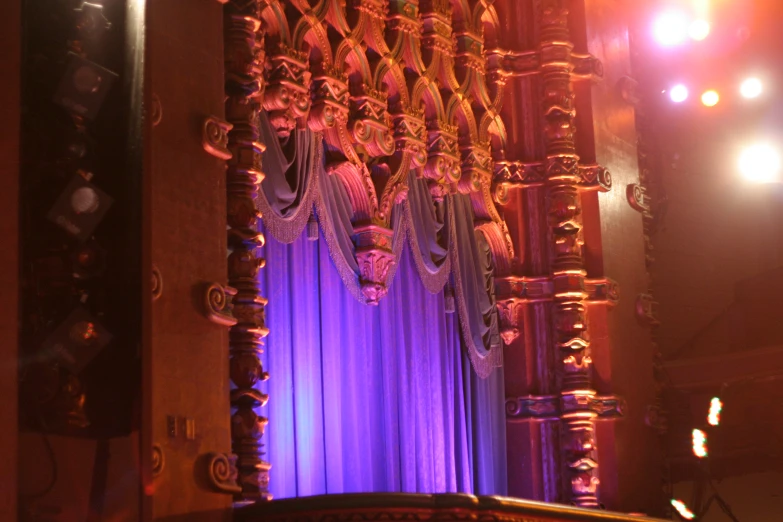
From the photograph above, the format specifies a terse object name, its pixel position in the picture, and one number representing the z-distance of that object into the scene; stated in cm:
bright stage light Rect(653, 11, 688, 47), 1330
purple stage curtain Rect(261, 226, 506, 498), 787
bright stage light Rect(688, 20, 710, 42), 1307
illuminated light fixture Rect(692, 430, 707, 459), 1085
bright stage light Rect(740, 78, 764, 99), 1395
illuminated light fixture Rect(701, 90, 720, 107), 1383
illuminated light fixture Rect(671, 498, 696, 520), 1054
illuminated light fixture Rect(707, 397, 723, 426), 1122
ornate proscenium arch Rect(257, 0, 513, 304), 805
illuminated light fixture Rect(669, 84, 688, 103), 1366
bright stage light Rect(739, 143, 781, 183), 1396
